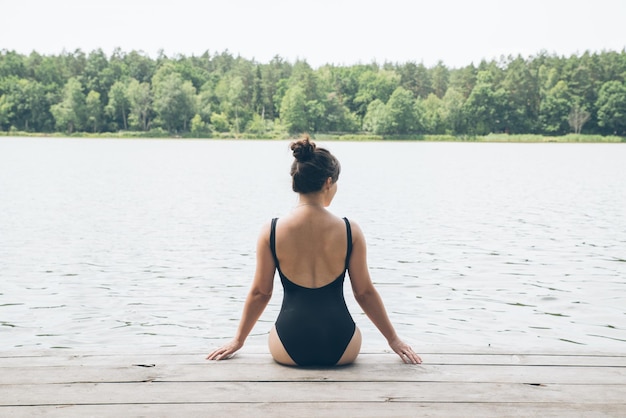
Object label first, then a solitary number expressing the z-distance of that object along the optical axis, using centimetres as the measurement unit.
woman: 347
